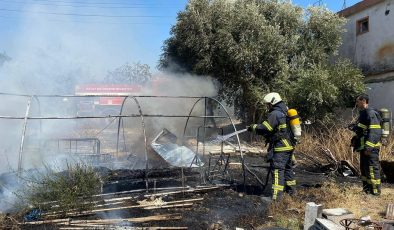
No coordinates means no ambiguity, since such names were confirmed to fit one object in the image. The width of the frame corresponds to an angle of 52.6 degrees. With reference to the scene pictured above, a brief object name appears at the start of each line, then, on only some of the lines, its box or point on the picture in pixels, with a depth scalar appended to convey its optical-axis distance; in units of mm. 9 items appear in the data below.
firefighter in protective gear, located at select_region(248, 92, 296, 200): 6980
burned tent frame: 6329
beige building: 15133
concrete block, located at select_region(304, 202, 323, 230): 5297
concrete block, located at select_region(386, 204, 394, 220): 5717
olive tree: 15031
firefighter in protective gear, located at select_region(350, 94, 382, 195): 7254
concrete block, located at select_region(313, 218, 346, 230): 4668
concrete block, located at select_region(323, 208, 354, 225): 5324
